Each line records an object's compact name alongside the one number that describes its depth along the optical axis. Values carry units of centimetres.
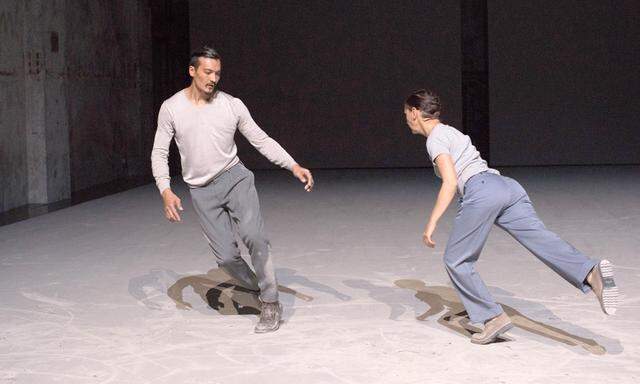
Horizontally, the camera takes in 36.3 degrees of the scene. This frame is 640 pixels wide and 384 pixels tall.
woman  504
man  571
